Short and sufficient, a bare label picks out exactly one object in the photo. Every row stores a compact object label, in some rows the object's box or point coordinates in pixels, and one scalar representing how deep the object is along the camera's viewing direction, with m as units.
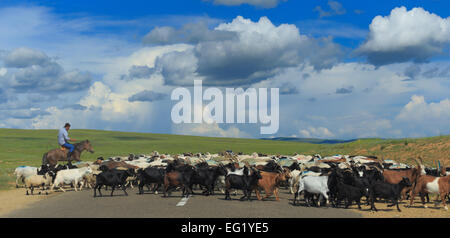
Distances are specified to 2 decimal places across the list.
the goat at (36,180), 19.77
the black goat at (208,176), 18.02
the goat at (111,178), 17.86
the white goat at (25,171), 22.83
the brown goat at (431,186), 14.86
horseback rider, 24.58
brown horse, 25.45
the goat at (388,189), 14.12
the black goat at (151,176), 18.55
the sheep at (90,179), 21.16
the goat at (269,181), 16.38
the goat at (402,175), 15.87
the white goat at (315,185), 14.45
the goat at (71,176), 19.77
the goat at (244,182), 16.16
